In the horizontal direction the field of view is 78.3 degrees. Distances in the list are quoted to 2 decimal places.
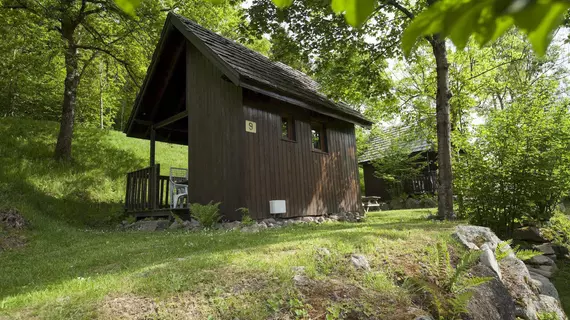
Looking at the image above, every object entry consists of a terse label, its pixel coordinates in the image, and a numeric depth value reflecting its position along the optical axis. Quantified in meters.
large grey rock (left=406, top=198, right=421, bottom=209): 19.20
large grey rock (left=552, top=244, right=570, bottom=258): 8.23
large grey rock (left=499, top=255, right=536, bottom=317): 4.96
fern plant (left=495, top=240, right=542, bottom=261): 5.54
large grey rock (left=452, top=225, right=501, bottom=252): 5.51
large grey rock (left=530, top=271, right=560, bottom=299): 5.84
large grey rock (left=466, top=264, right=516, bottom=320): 3.95
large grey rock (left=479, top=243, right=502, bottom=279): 4.91
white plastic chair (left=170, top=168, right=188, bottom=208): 10.85
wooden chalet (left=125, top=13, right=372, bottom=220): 8.96
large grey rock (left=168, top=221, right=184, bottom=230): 9.12
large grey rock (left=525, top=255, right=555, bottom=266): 7.50
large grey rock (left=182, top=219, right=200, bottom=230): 8.83
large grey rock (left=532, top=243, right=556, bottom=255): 7.96
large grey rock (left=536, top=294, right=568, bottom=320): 5.19
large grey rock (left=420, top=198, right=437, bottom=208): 18.20
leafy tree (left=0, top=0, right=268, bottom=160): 12.13
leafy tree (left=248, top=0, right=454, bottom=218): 8.86
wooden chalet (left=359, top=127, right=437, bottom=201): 20.36
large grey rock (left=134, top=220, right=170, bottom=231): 9.62
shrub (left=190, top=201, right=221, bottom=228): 8.30
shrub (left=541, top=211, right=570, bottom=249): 8.41
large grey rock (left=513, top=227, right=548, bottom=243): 8.29
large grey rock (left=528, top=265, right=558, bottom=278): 7.14
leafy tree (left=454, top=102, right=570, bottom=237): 7.63
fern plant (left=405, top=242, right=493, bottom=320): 3.61
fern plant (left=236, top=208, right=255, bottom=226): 8.10
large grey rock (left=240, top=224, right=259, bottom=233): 7.30
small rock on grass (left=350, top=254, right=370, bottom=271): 4.05
